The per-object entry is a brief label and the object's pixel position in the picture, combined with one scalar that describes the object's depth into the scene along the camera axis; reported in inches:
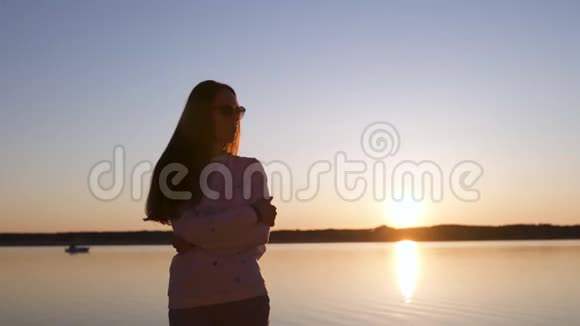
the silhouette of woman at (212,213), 124.1
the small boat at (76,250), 3501.5
